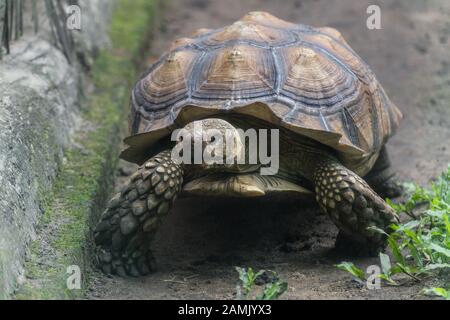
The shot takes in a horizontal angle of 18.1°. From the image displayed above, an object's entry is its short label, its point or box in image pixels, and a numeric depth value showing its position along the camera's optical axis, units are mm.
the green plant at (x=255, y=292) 6330
